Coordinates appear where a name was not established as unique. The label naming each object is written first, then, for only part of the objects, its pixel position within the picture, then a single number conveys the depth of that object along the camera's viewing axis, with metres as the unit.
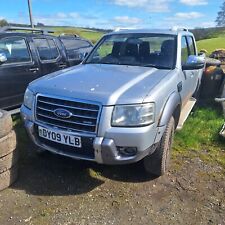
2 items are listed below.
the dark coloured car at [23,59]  4.13
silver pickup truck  2.37
